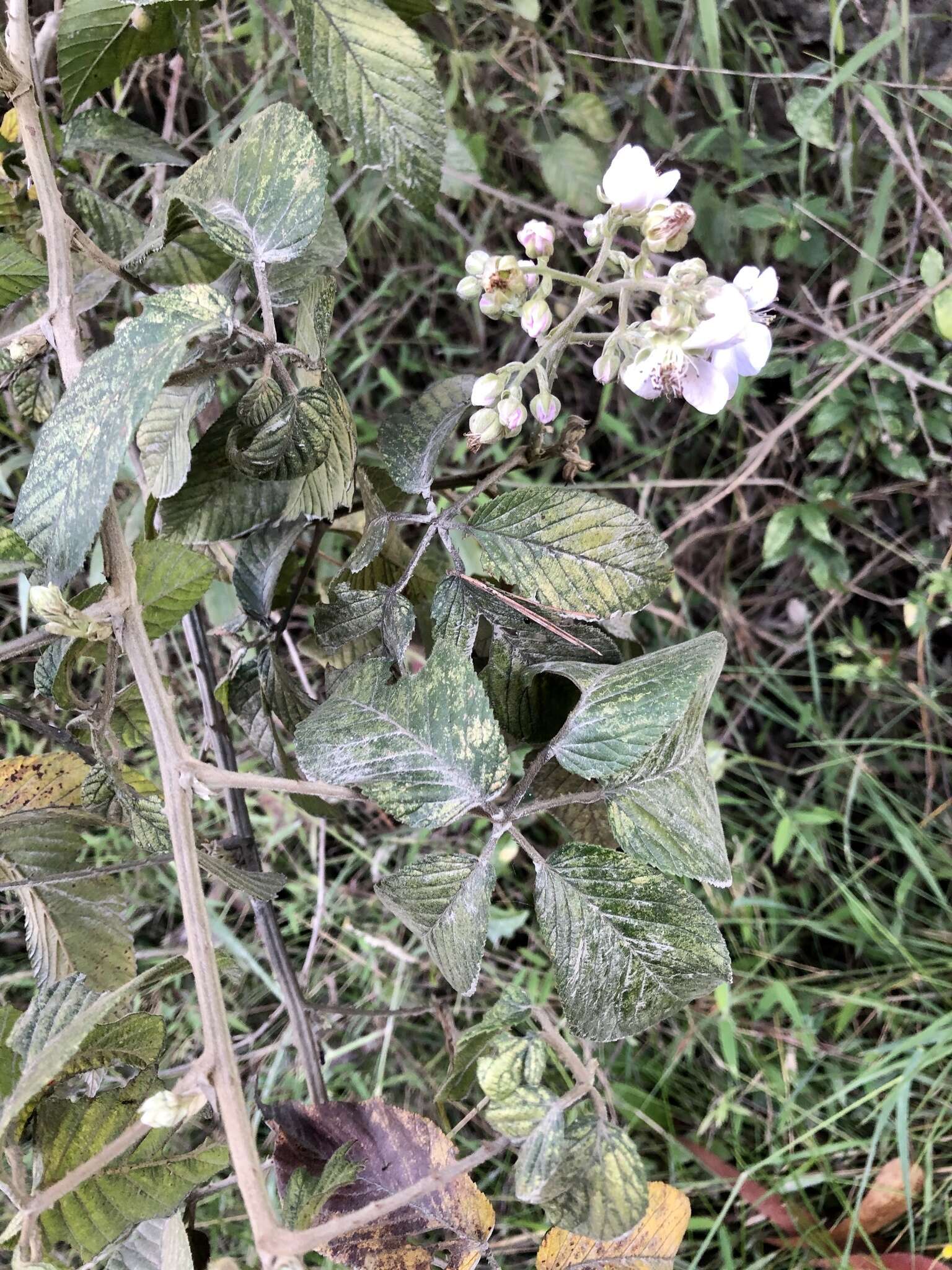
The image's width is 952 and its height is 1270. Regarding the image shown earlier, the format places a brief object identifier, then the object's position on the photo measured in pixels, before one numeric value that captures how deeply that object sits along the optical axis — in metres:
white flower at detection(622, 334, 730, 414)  0.47
